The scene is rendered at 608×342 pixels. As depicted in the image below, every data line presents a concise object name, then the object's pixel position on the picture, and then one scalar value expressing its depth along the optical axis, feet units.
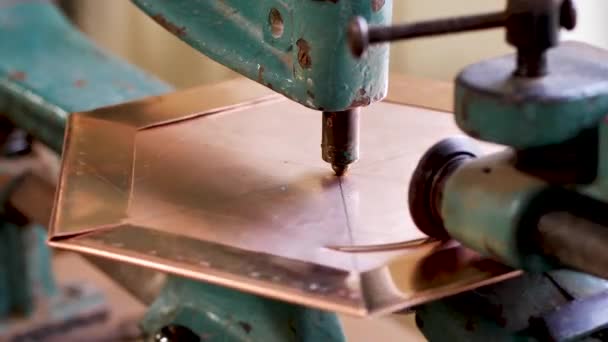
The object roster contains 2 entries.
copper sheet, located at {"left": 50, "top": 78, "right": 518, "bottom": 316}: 3.32
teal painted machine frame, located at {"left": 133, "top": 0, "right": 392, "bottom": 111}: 3.48
